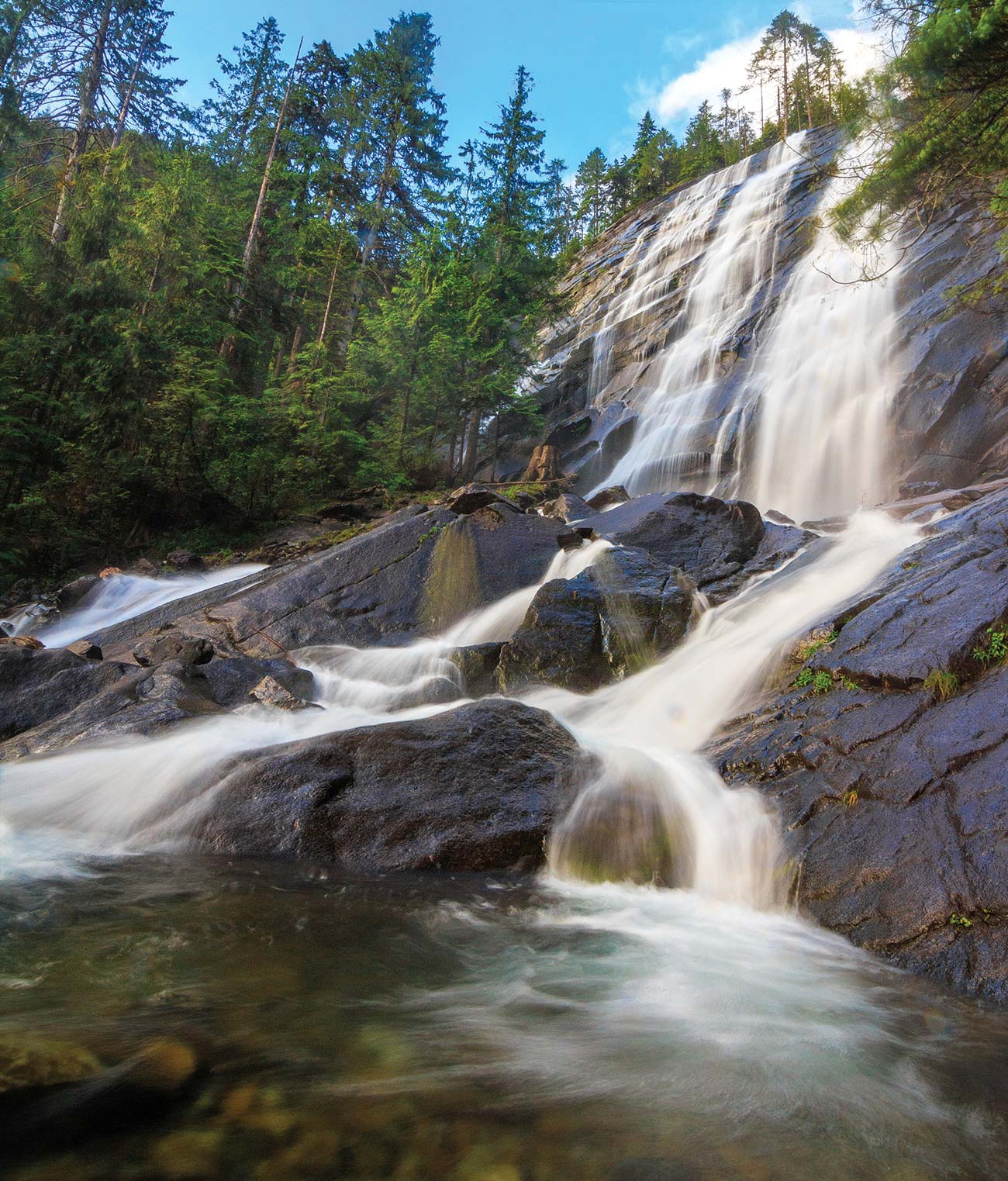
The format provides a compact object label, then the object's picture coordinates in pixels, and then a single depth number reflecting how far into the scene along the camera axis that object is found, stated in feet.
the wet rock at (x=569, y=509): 44.93
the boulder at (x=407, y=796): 14.83
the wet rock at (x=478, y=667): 26.53
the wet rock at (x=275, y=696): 23.67
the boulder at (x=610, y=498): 48.83
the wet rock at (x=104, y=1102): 4.93
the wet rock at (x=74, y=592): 42.65
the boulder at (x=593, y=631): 25.98
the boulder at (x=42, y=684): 22.25
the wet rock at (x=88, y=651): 30.12
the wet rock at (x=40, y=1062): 5.57
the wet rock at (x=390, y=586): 32.40
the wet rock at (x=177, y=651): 27.37
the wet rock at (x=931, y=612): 15.48
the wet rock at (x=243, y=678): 24.66
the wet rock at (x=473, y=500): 37.93
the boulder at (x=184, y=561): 49.01
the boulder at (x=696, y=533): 33.96
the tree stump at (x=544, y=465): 66.90
